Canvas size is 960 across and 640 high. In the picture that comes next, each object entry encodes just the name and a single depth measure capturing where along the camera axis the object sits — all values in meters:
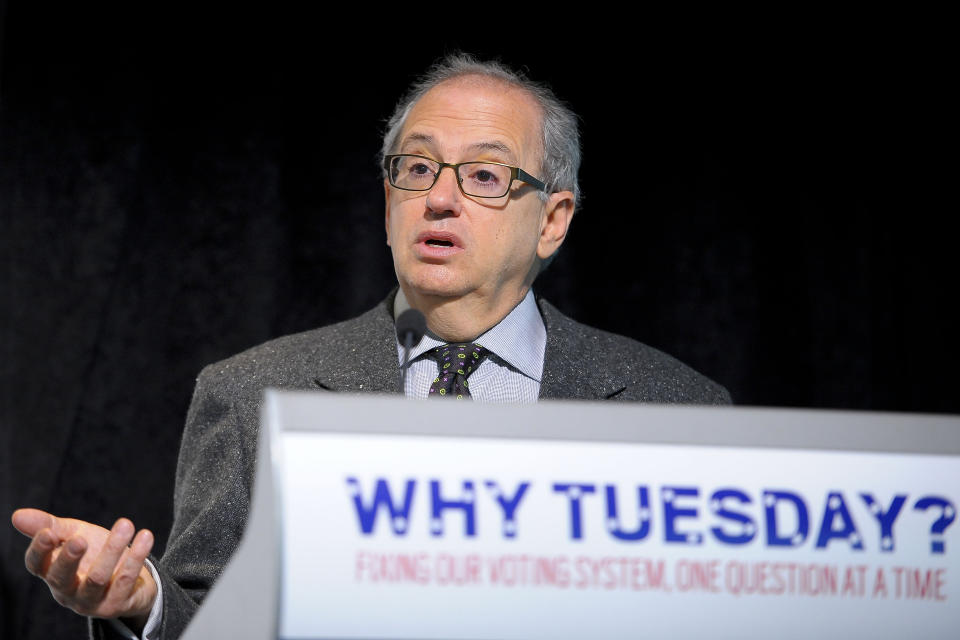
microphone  4.87
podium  4.35
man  5.11
